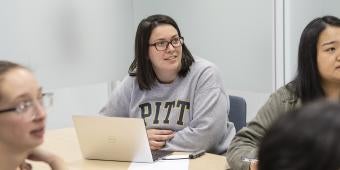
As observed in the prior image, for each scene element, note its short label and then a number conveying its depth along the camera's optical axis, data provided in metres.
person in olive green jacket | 3.63
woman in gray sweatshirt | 3.94
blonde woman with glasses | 3.12
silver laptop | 3.64
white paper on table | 3.66
